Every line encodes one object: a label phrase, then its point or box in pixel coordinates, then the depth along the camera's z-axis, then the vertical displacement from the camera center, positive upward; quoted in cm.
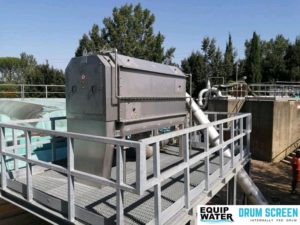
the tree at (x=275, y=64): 3732 +504
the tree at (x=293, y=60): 3590 +554
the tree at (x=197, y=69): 3019 +343
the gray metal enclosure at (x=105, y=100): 367 -10
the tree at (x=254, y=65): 3489 +454
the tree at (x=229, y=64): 3251 +439
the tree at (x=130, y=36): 2402 +627
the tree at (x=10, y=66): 5562 +695
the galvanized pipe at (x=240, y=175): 550 -190
